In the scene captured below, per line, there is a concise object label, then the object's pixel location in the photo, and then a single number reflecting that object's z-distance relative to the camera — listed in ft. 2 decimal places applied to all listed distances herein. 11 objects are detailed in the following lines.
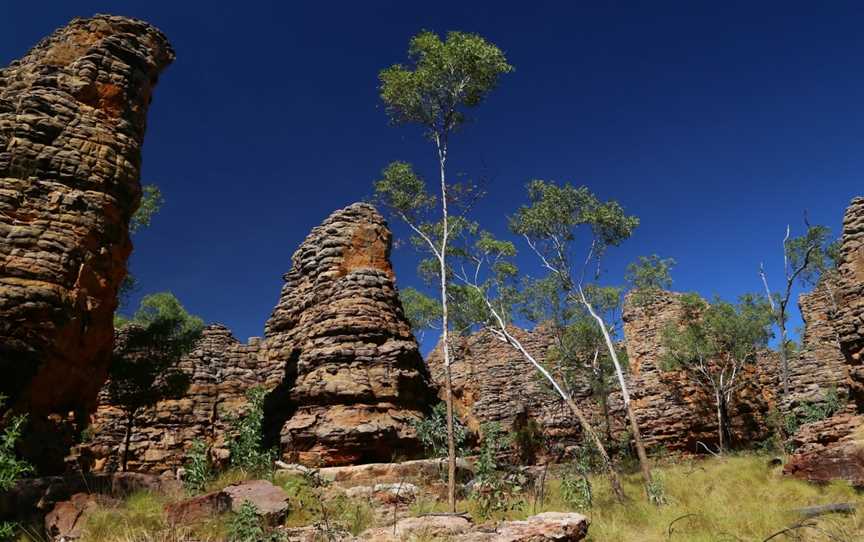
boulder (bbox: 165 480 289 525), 27.86
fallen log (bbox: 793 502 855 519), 34.17
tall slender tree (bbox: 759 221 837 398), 96.94
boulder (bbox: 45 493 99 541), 26.55
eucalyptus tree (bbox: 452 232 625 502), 74.98
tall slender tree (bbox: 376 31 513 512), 66.49
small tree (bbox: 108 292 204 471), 64.90
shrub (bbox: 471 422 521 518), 34.83
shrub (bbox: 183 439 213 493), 35.12
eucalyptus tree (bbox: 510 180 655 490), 79.97
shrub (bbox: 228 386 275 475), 41.11
